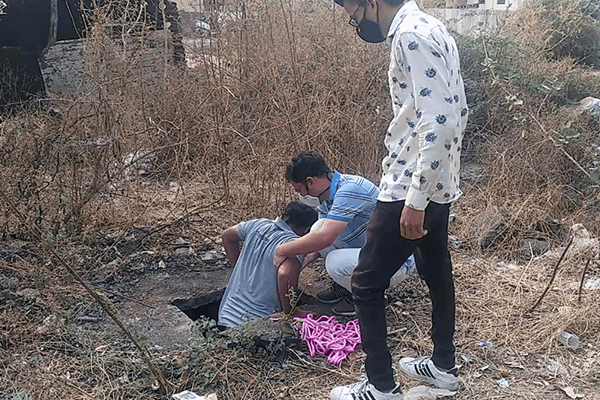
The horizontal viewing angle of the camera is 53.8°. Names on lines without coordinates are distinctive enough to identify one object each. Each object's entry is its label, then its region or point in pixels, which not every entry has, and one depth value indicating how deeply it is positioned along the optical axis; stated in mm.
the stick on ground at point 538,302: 3320
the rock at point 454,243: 4387
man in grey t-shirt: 3475
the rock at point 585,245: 4062
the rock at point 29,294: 3282
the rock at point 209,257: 4252
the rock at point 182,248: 4293
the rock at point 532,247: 4312
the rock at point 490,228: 4395
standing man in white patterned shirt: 1954
